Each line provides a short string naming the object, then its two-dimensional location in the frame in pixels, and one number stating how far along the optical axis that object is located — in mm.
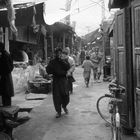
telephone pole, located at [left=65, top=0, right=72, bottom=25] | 26914
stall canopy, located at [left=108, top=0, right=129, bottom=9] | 7172
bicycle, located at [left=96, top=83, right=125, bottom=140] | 5742
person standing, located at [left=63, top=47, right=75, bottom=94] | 12500
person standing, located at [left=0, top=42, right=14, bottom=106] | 7375
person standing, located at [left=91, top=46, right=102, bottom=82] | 19309
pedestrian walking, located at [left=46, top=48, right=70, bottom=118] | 9234
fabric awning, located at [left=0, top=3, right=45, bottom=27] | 8852
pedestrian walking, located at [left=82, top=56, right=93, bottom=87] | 16797
